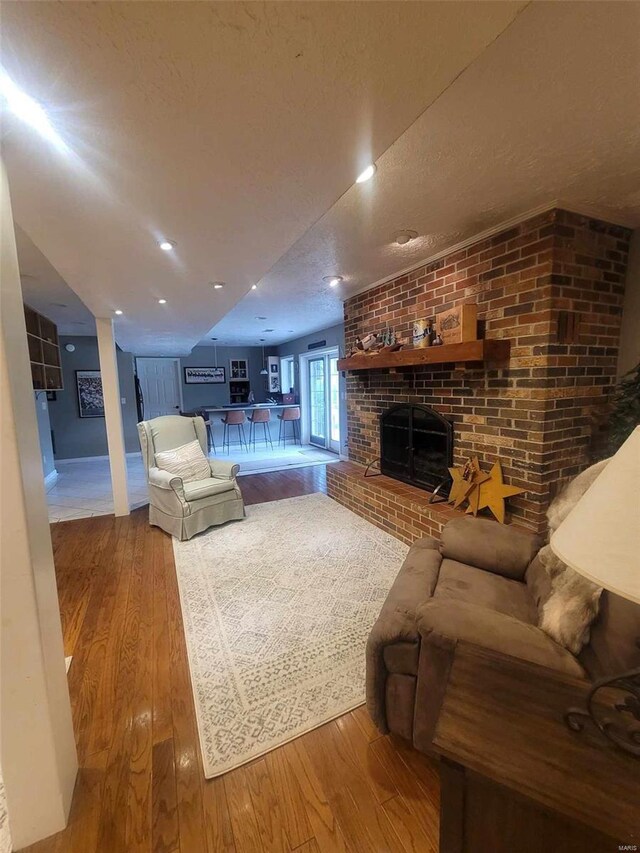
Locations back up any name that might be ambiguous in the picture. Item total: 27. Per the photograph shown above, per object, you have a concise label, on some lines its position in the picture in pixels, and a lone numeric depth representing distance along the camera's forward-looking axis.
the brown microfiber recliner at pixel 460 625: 0.99
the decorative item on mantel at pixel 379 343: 3.09
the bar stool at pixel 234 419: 6.98
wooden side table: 0.63
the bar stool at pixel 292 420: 7.25
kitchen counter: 7.12
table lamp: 0.56
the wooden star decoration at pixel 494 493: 2.22
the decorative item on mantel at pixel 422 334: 2.73
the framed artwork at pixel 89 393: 6.25
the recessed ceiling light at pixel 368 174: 1.52
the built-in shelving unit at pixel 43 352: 3.84
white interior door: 7.85
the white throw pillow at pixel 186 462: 3.34
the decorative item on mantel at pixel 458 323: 2.35
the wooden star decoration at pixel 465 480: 2.38
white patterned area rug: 1.40
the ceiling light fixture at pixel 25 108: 0.85
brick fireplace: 2.03
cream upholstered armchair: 3.03
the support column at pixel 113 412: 3.60
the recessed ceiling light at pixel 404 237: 2.25
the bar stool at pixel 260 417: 7.12
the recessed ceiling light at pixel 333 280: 3.19
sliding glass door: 6.44
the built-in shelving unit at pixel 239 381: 8.44
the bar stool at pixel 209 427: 7.20
